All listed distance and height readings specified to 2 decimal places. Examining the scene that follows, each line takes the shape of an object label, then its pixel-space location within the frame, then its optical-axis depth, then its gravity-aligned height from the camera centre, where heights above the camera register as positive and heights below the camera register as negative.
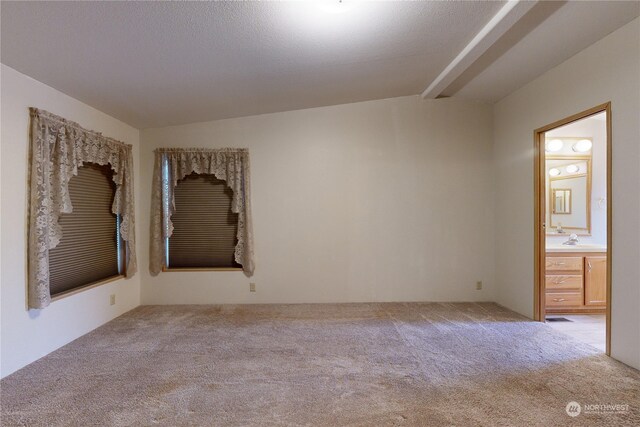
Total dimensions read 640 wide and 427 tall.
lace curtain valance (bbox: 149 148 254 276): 4.30 +0.38
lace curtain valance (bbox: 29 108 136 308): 2.64 +0.32
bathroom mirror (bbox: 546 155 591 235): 4.61 +0.21
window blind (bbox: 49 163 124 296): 3.19 -0.28
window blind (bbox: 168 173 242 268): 4.46 -0.20
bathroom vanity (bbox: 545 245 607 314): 4.03 -0.87
